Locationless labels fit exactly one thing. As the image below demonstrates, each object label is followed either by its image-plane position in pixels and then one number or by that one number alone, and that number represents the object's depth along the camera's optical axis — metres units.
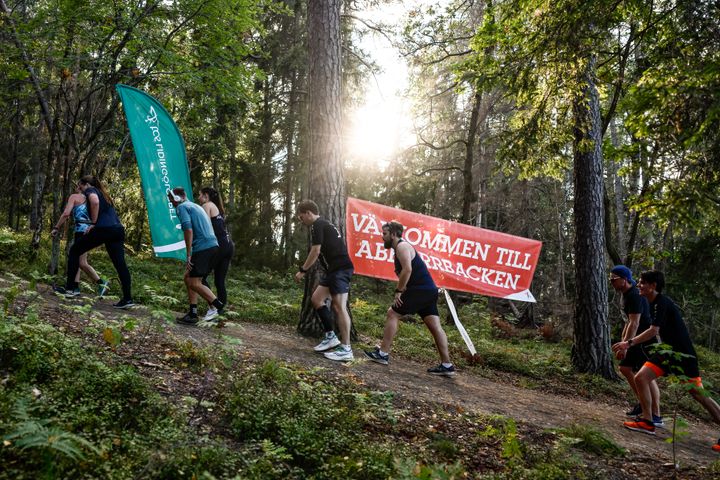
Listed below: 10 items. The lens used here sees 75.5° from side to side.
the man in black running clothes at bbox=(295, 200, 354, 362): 6.53
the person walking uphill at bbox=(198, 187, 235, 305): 7.61
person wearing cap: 6.09
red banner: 9.66
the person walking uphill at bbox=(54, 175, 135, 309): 7.30
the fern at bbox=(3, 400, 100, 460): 2.16
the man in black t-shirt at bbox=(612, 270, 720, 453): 5.43
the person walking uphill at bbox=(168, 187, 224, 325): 6.80
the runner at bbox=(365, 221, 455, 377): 6.65
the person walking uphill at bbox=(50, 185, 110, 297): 7.56
